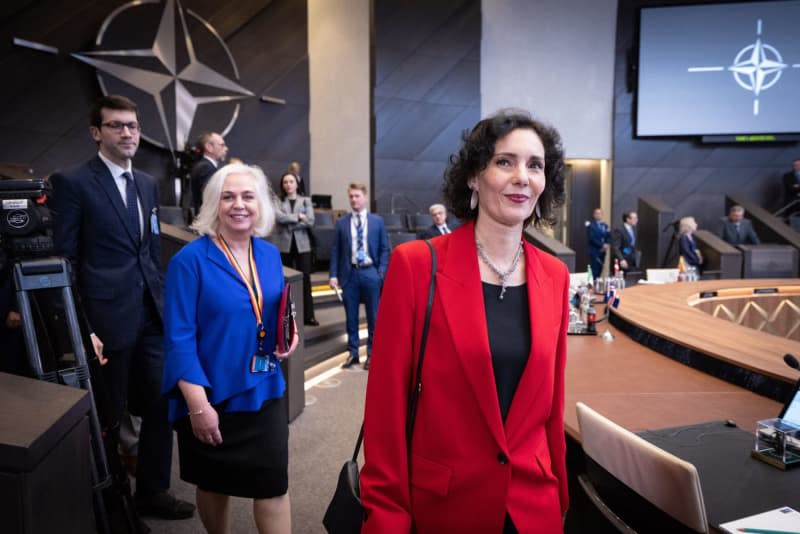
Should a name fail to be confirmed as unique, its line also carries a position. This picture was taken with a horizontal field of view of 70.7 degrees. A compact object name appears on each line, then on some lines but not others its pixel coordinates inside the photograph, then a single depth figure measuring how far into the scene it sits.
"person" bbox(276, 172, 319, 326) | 5.67
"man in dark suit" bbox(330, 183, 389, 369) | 5.19
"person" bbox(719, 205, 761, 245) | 9.47
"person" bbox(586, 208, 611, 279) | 10.45
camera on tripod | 1.76
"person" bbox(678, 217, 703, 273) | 8.48
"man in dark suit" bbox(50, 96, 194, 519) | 2.33
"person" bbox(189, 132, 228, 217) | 3.96
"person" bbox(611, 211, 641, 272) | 9.82
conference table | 1.43
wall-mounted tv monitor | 11.65
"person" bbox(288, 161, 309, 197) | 7.58
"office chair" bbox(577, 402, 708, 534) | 1.19
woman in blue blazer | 1.80
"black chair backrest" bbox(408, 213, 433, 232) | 9.79
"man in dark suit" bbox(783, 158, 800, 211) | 11.24
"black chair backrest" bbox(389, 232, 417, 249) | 7.75
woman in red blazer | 1.22
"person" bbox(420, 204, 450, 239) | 6.28
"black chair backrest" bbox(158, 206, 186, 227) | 6.68
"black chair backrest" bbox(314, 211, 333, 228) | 8.62
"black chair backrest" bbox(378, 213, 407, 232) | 9.51
